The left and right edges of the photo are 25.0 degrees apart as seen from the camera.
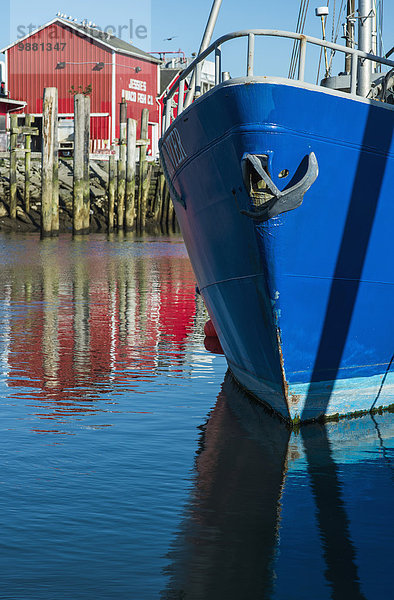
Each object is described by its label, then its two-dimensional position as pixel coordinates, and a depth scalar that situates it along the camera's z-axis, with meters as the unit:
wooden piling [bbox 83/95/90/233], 32.03
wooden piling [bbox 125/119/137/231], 36.78
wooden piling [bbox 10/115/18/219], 35.41
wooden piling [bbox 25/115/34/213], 36.39
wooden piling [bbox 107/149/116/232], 36.63
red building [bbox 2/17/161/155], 49.84
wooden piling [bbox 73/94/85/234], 31.81
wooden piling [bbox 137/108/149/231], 38.23
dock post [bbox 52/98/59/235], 29.93
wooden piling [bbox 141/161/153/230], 38.22
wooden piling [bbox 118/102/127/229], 37.03
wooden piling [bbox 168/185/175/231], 43.52
